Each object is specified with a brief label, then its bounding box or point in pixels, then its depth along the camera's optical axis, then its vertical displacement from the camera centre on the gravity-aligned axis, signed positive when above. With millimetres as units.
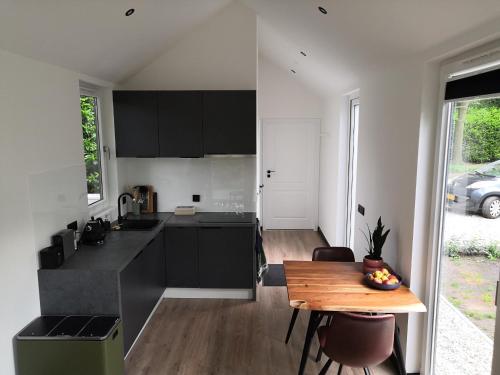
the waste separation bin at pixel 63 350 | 2521 -1331
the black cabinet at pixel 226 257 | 4121 -1143
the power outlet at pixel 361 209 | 3943 -591
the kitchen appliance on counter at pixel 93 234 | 3355 -710
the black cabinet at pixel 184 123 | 4109 +350
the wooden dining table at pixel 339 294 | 2465 -987
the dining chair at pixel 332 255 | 3459 -934
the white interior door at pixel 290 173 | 6922 -352
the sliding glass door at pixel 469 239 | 2141 -534
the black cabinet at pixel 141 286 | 3070 -1220
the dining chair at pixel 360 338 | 2322 -1165
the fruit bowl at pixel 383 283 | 2693 -938
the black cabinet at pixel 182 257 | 4137 -1147
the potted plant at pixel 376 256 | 2947 -816
